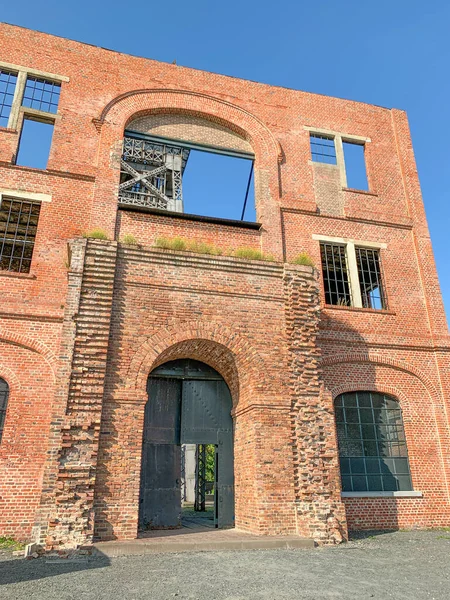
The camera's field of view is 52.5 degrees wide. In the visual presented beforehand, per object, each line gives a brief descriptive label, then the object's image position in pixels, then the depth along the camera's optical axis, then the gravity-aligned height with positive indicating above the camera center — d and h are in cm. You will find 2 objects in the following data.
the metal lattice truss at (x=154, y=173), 1511 +1007
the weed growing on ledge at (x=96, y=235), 963 +498
